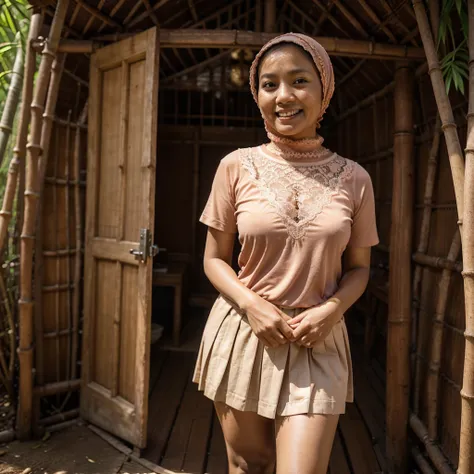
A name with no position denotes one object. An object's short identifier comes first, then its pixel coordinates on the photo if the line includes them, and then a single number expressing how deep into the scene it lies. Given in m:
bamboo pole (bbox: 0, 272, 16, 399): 2.75
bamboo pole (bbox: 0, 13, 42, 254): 2.58
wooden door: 2.46
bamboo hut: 2.35
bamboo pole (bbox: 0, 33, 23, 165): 2.80
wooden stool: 4.18
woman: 1.29
